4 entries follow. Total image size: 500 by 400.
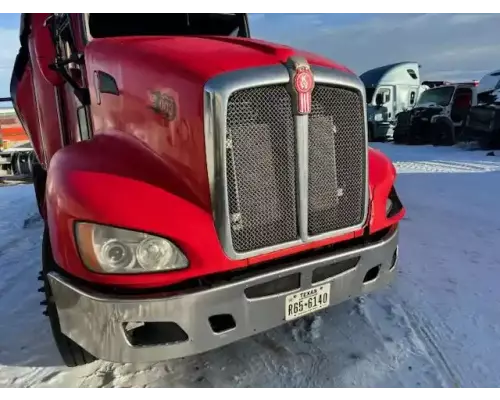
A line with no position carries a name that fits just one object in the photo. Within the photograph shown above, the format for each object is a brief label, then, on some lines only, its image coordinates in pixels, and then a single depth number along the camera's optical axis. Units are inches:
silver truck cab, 781.3
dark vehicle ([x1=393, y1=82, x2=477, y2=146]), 640.4
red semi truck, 93.8
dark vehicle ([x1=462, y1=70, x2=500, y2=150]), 553.6
